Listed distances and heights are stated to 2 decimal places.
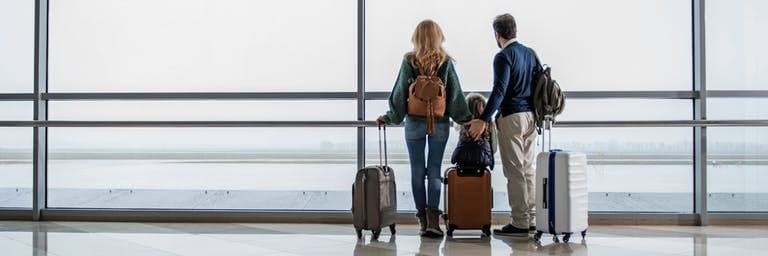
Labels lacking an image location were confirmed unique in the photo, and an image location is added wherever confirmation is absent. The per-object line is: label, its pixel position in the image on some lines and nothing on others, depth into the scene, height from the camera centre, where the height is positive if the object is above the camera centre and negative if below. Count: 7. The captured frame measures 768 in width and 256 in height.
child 4.23 -0.11
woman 4.26 +0.11
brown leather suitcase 4.25 -0.43
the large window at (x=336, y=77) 5.15 +0.42
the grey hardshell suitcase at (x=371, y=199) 4.21 -0.43
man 4.26 +0.07
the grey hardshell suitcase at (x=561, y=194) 4.07 -0.39
